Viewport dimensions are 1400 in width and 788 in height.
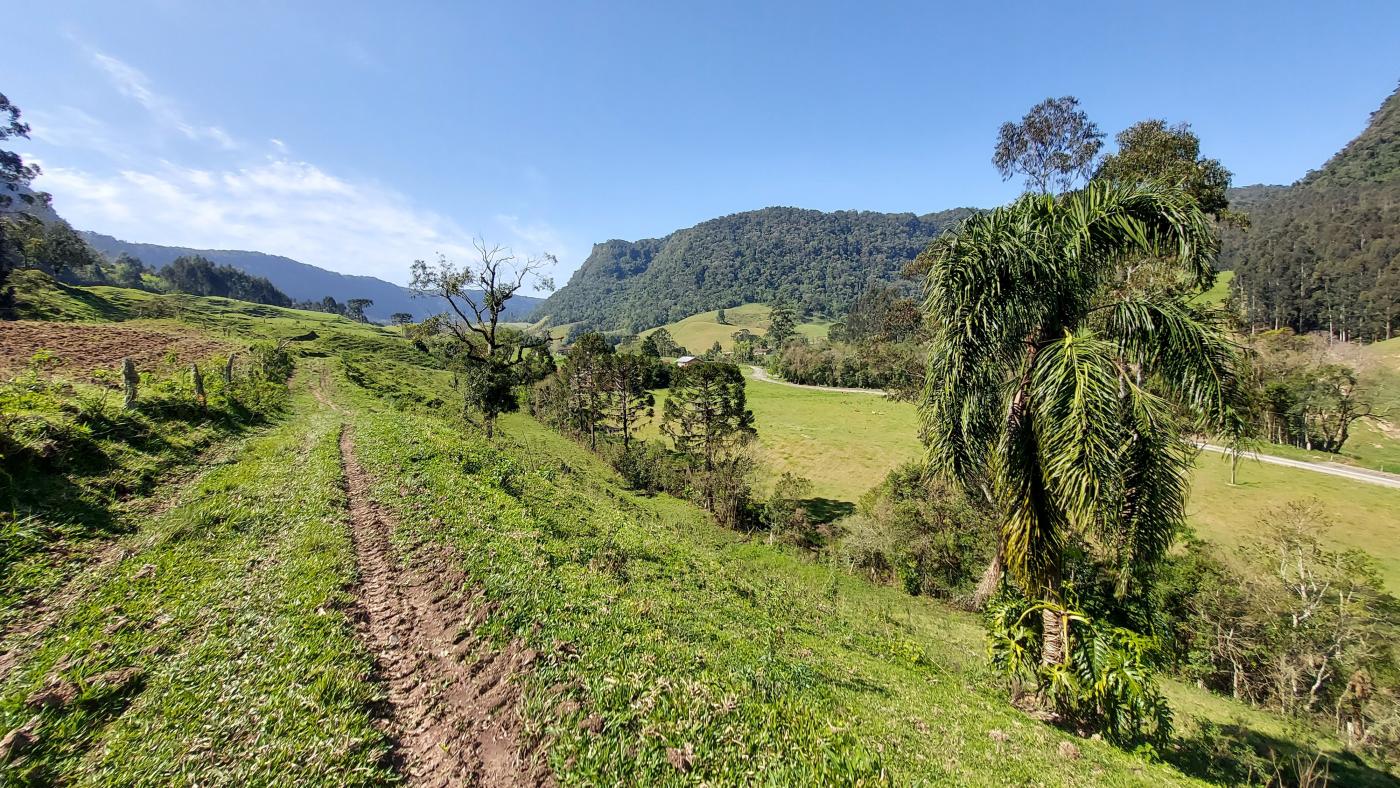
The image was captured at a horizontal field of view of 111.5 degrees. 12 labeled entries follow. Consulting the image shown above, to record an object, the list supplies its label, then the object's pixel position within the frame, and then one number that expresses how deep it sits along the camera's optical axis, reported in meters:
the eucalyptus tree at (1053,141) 27.23
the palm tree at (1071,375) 5.18
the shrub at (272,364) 34.51
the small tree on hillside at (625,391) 50.34
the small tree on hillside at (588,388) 51.34
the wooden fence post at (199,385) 17.67
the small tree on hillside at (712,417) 41.78
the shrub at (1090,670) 6.10
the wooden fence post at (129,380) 14.18
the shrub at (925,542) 24.02
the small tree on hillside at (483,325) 33.34
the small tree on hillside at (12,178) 40.36
